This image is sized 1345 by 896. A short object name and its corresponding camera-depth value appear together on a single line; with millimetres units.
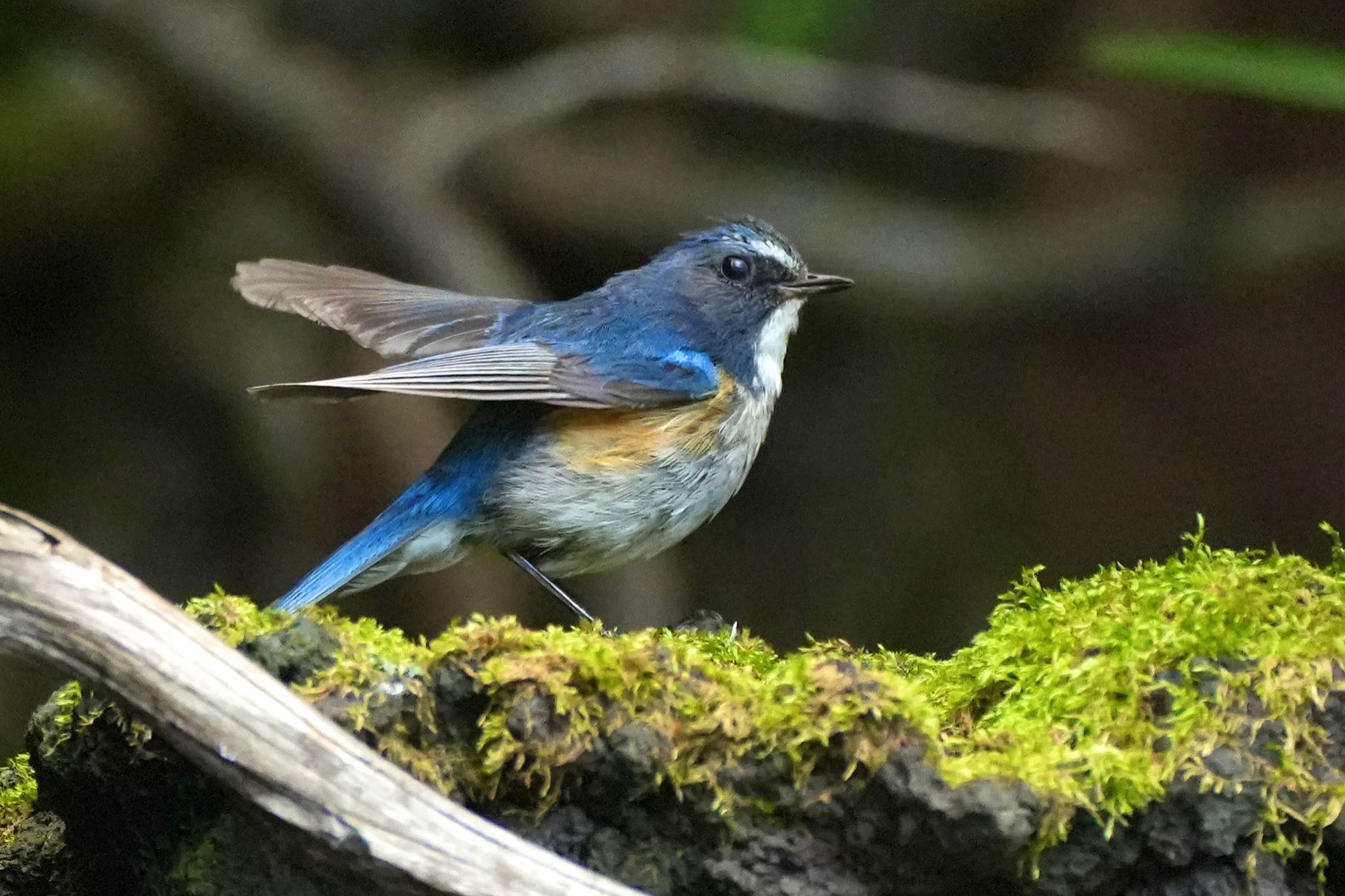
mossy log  5020
